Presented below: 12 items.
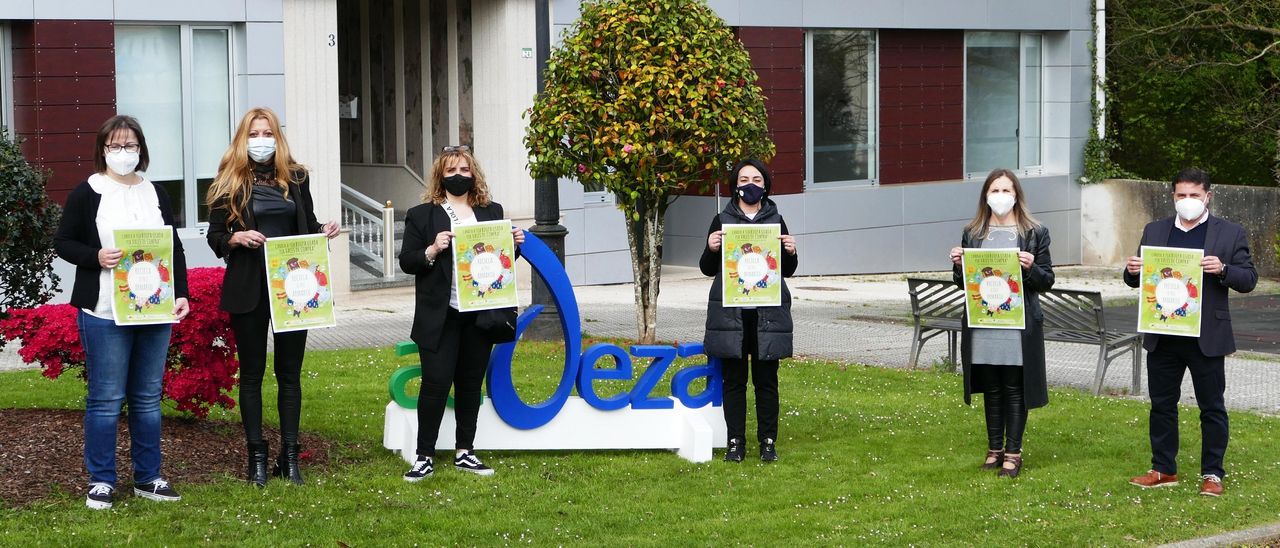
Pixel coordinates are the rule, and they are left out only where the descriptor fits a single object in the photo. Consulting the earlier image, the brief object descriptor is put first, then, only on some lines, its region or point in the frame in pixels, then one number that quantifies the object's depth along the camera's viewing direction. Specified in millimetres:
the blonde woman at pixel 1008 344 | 8078
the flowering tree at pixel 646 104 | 12031
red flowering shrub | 8117
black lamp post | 13492
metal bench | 11359
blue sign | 8484
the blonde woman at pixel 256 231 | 7352
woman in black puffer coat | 8359
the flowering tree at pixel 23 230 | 7727
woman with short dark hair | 6992
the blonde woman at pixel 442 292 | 7781
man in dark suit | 7719
